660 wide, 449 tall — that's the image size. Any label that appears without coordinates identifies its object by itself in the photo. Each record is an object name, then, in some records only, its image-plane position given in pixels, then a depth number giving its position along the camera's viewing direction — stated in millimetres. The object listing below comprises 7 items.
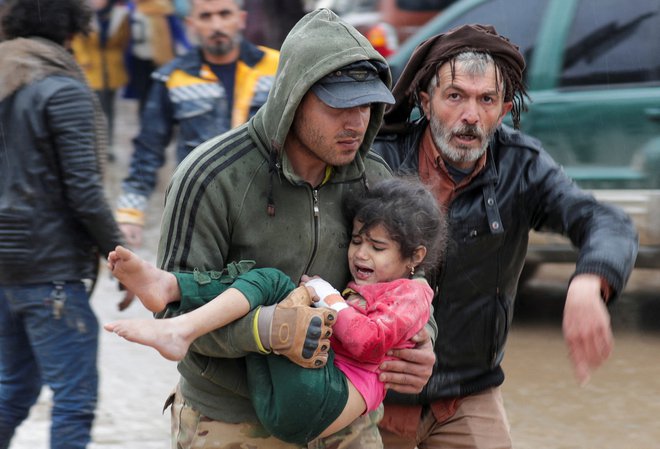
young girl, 5074
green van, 12352
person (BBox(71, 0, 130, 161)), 20375
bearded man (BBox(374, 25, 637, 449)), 6711
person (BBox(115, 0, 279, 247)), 10445
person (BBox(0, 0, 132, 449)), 8070
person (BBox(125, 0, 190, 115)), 19516
